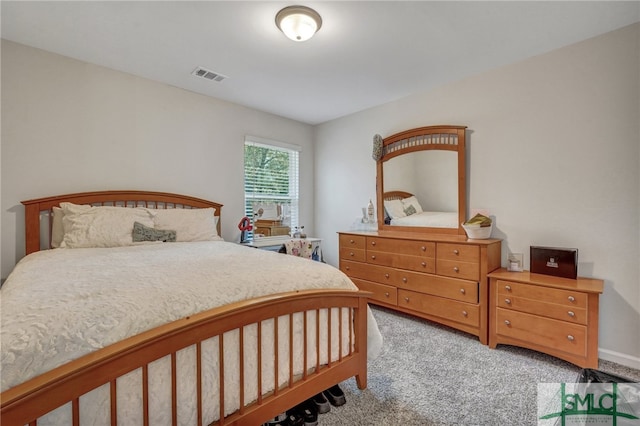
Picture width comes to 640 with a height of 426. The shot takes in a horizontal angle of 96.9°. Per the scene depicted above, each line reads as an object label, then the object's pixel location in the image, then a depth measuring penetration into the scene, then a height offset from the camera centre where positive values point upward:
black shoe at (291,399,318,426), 1.41 -1.03
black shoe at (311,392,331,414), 1.50 -1.02
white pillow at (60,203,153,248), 2.16 -0.11
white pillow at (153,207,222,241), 2.58 -0.10
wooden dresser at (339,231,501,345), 2.35 -0.58
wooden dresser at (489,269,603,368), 1.87 -0.73
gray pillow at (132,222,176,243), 2.33 -0.18
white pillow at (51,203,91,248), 2.26 -0.14
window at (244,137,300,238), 3.69 +0.45
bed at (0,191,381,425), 0.80 -0.43
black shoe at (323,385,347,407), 1.56 -1.03
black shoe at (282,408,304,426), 1.37 -1.02
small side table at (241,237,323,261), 3.36 -0.40
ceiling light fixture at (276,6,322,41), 1.83 +1.27
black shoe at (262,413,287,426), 1.37 -1.03
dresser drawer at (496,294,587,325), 1.91 -0.69
